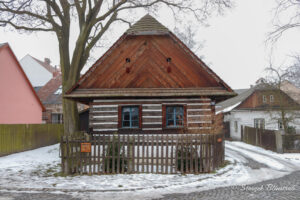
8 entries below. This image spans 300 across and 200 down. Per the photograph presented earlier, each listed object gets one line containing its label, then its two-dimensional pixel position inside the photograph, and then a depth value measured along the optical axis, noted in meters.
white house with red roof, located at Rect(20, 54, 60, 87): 39.66
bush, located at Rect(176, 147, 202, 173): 9.60
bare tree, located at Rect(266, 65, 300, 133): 18.80
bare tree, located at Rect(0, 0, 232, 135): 13.59
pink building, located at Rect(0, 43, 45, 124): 18.39
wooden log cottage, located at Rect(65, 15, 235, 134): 13.61
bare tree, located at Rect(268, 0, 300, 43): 13.38
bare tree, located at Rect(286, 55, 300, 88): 16.89
